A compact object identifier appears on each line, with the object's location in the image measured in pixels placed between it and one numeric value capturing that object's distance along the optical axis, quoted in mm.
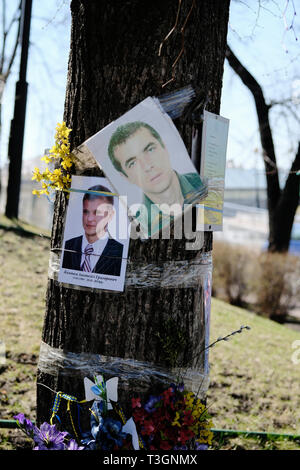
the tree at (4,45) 15398
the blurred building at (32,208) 22081
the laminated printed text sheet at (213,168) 1958
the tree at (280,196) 10492
